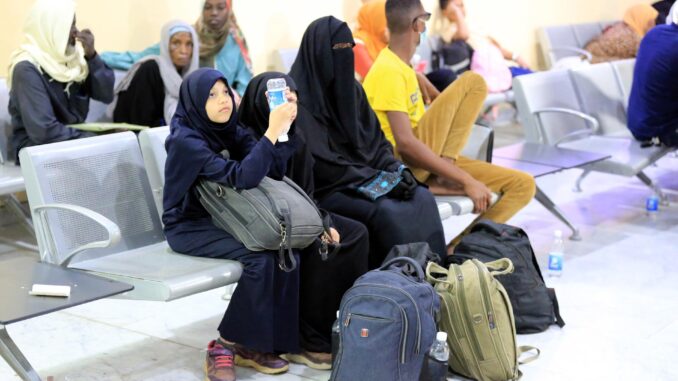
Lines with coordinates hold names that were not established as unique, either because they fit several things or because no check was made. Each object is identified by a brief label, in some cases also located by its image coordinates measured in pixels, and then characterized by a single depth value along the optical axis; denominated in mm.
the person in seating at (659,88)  5062
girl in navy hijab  3008
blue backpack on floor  2838
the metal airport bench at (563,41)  8938
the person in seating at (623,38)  9078
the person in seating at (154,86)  4973
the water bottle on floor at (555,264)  4309
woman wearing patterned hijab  5602
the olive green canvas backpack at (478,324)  3135
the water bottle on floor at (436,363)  2934
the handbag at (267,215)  2965
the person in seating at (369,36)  5959
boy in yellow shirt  3932
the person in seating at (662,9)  7777
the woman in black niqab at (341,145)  3564
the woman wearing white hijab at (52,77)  4281
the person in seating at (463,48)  7691
